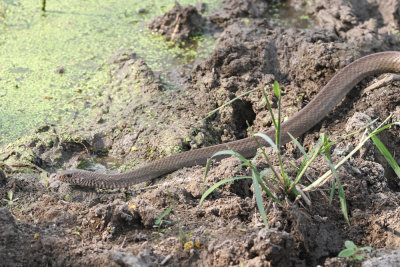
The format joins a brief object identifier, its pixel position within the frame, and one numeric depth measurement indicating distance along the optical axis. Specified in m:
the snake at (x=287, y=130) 4.30
